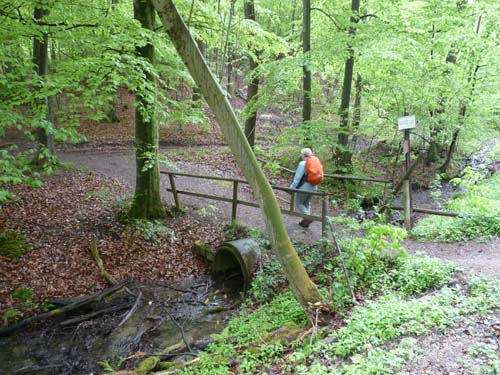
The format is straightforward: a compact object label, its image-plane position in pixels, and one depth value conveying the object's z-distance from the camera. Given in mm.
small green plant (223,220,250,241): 8320
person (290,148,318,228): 7984
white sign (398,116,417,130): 7824
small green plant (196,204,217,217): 9927
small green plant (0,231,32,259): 7048
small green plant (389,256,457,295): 4609
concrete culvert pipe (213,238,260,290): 6719
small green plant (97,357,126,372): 4894
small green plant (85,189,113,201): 10297
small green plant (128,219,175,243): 8414
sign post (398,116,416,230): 8260
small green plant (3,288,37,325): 5895
